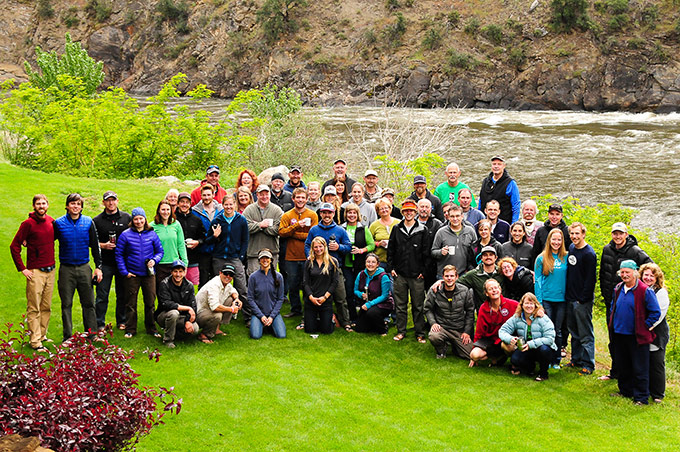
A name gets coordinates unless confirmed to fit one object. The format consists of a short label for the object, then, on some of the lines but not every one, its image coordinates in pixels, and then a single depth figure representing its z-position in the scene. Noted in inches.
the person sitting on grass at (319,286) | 393.7
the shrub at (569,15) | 2429.9
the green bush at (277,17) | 3169.3
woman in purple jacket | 366.3
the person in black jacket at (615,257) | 336.5
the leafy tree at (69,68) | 1550.2
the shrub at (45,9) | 3983.8
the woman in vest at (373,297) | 403.5
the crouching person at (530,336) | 337.7
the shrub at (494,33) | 2637.6
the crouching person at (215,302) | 378.6
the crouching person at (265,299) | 392.5
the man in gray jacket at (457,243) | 384.2
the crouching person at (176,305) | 362.9
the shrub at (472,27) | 2706.7
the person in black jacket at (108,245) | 371.9
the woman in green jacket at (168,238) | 377.2
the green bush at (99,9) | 3860.7
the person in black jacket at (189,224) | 400.2
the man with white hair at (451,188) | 445.4
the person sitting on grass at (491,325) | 352.5
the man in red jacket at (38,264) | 337.4
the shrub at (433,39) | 2714.1
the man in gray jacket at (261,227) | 419.8
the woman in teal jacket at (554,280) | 356.8
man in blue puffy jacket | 346.6
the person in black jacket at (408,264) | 392.2
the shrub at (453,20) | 2783.0
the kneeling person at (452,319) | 368.5
